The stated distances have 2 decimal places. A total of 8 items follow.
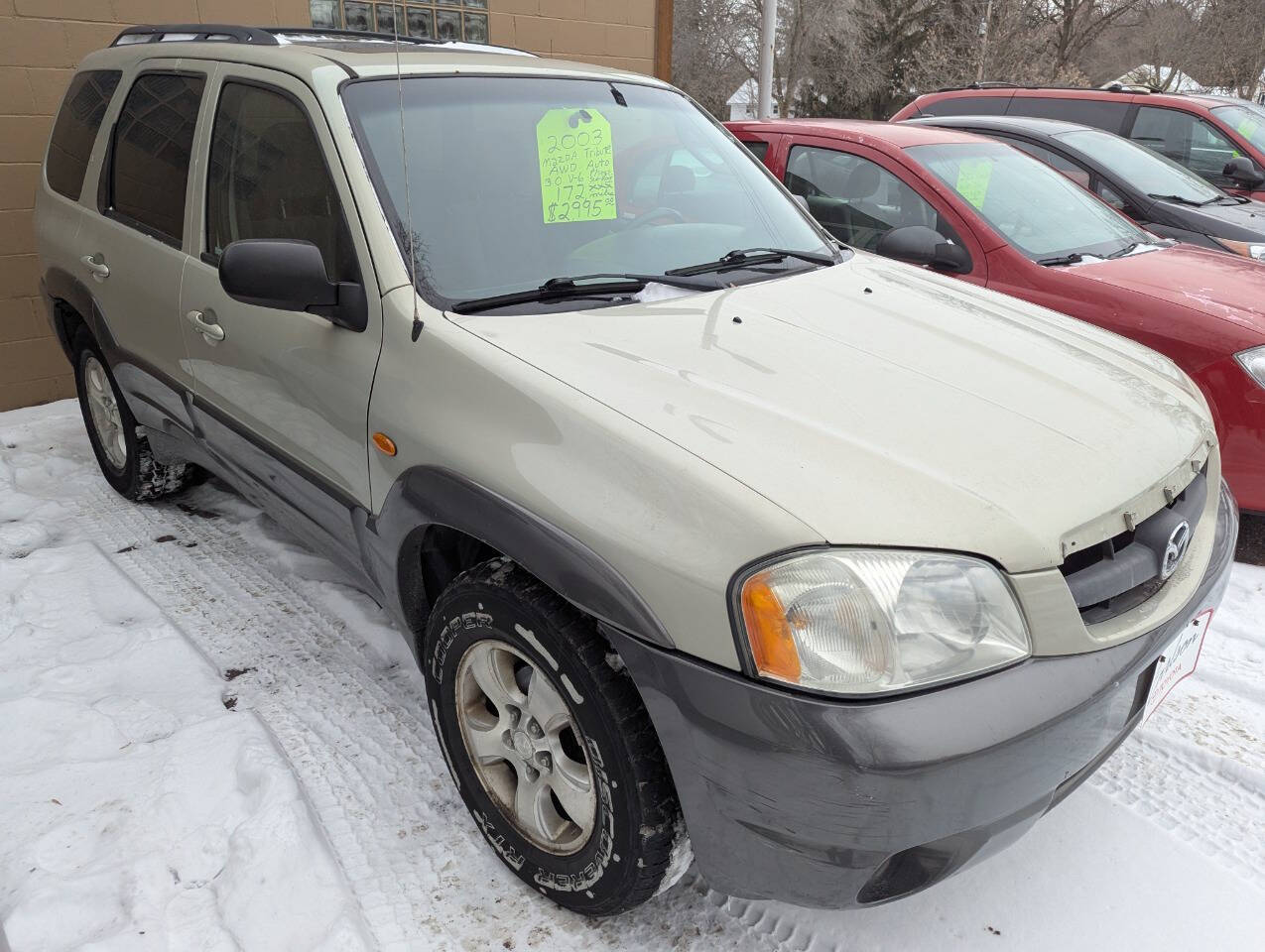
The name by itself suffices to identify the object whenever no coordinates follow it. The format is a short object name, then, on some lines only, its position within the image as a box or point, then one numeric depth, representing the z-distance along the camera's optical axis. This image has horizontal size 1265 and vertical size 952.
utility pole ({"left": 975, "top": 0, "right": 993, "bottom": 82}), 24.26
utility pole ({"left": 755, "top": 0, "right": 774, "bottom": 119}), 11.38
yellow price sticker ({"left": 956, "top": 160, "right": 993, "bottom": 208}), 4.44
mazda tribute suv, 1.54
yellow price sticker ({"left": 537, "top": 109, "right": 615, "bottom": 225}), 2.47
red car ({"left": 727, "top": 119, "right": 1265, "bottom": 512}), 3.58
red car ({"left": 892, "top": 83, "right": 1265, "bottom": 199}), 7.04
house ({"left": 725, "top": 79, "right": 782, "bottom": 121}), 33.73
